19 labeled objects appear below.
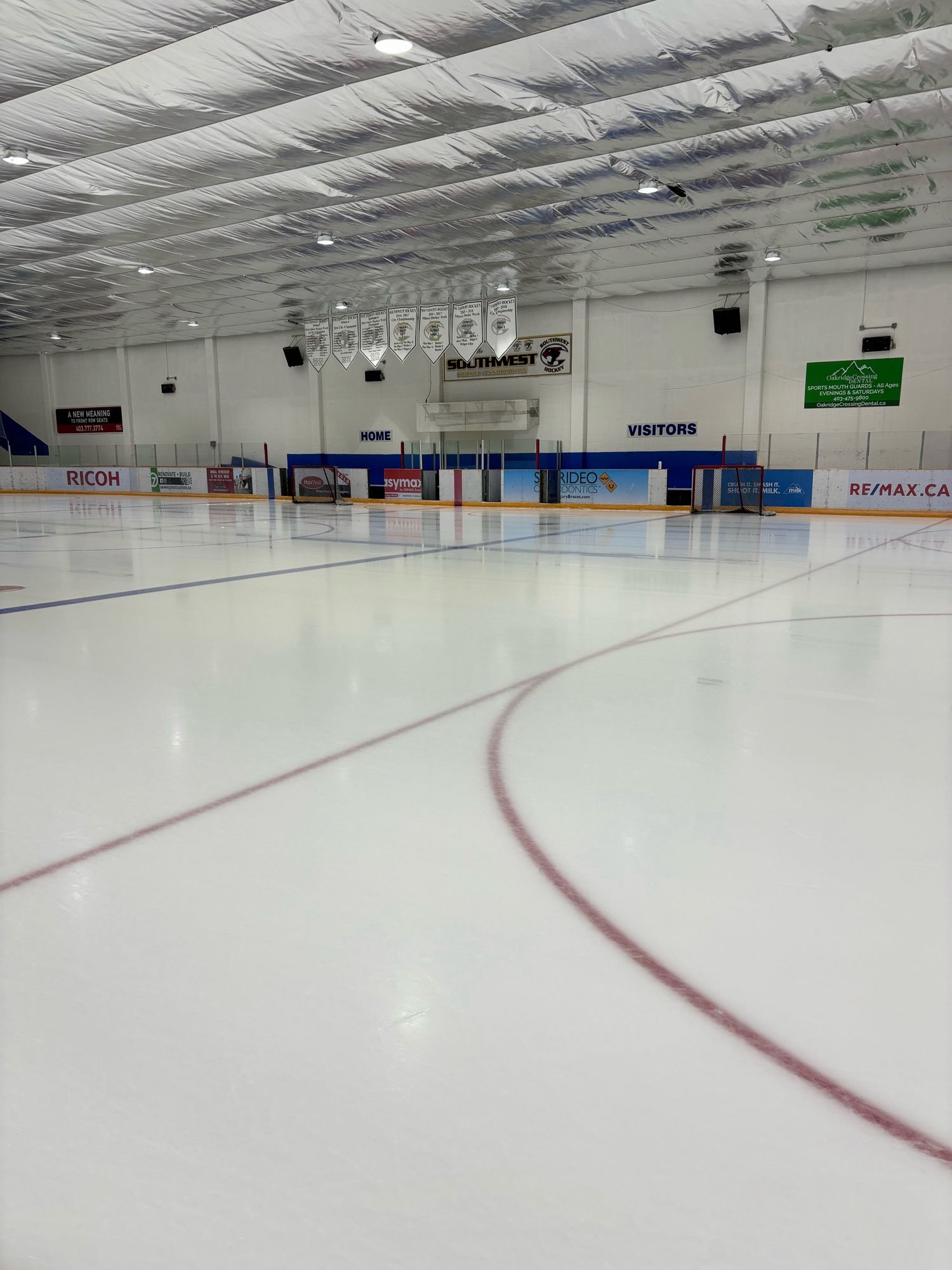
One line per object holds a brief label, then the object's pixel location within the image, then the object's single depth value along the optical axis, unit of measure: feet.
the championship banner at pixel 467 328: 61.00
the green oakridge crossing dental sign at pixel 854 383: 58.34
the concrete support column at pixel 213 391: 90.07
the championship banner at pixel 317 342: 66.13
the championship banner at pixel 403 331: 63.41
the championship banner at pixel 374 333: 64.80
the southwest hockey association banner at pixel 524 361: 70.69
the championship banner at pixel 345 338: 66.18
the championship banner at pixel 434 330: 62.39
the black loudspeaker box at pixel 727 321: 62.54
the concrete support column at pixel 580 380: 68.90
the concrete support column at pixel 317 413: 84.53
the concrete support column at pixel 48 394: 102.63
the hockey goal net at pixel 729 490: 60.75
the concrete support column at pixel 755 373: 61.93
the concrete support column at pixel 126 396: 96.99
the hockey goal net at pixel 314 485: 76.02
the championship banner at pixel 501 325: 58.85
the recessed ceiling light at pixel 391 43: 25.85
